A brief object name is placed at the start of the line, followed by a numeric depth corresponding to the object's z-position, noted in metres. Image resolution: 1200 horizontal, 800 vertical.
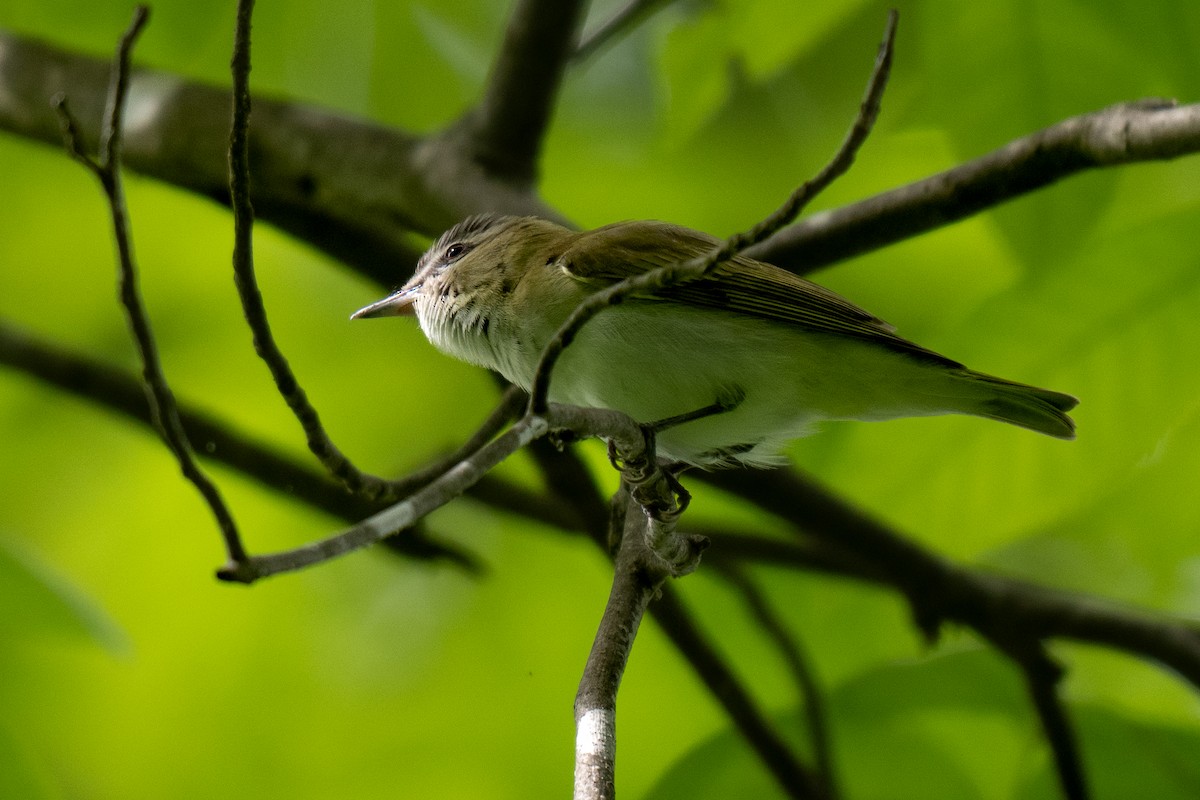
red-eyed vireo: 6.60
